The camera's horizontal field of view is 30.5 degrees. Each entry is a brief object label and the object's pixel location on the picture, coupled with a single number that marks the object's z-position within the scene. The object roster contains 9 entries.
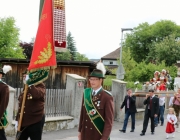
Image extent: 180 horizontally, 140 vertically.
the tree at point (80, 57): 76.71
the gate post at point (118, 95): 16.09
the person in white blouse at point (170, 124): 12.66
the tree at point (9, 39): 43.31
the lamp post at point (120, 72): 18.53
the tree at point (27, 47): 55.72
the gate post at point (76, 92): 13.12
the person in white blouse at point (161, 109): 16.31
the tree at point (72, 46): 73.19
